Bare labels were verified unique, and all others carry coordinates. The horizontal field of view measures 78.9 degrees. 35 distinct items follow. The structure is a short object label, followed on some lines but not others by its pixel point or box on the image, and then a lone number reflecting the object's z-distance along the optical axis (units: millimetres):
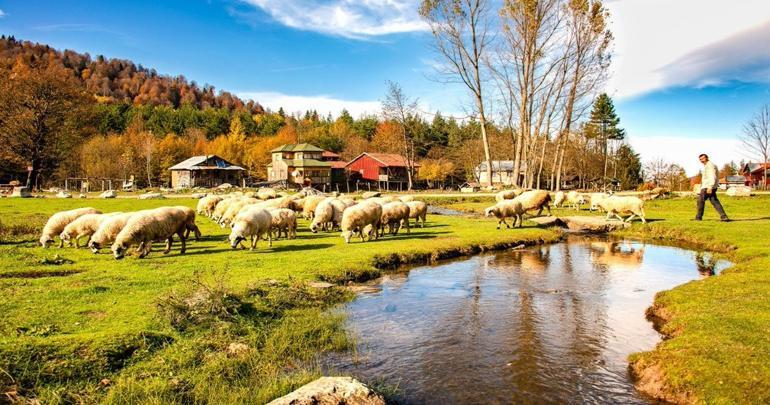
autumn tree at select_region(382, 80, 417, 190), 71312
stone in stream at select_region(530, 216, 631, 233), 24984
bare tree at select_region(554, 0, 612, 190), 36344
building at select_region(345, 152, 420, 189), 93188
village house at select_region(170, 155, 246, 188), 82125
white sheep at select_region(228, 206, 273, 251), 16547
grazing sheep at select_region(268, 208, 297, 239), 19578
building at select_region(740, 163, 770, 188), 86250
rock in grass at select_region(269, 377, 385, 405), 5758
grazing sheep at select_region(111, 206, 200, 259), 14617
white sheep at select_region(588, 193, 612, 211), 31258
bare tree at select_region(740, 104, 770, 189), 59969
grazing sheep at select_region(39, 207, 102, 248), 16653
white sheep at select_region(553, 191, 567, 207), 36688
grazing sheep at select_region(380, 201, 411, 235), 21391
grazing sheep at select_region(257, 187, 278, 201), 33312
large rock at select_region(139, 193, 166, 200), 42153
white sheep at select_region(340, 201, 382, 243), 19109
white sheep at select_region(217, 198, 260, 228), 22764
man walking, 20250
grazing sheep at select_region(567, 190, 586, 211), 34194
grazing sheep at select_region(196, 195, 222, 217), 28578
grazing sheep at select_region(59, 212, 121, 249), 16734
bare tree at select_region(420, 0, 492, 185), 33781
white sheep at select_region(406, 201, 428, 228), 24406
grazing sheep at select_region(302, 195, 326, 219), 26656
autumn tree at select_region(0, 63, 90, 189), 47750
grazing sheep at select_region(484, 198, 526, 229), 24094
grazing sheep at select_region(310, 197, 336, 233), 21781
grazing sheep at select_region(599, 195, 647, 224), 25953
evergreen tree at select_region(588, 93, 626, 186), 85438
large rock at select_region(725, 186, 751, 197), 38875
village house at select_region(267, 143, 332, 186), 88188
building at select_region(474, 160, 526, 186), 100500
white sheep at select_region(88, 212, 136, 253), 15398
